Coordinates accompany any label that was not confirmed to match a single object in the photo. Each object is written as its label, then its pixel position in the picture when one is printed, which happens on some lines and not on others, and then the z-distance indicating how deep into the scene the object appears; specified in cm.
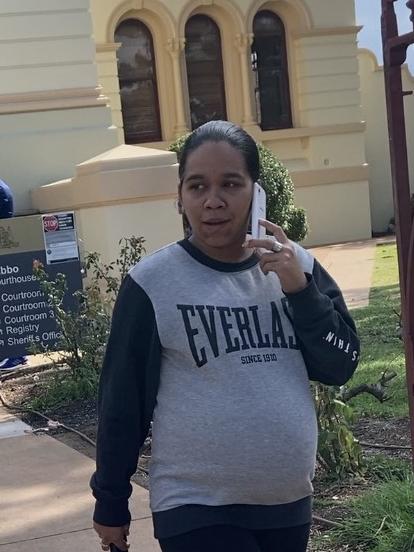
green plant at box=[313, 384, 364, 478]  494
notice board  877
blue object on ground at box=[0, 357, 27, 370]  905
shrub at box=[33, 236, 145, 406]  748
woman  244
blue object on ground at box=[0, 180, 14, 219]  953
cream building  1883
